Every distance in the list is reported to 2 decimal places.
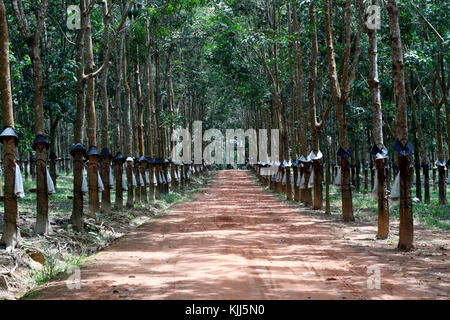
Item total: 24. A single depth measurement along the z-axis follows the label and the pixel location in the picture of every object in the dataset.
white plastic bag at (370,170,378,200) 13.74
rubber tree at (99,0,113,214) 17.00
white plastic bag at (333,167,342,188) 17.50
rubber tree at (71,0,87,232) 13.08
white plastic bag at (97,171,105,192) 16.08
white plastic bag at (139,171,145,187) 22.30
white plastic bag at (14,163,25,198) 9.92
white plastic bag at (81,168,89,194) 13.73
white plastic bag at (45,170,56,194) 11.92
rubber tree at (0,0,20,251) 9.76
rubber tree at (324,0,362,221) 16.05
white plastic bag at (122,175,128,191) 20.19
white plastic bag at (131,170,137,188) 20.83
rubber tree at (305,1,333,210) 19.69
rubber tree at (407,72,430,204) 22.50
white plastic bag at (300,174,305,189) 22.80
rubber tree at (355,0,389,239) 12.50
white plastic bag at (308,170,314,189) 20.50
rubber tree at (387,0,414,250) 10.72
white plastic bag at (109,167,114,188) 17.58
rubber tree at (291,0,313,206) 21.73
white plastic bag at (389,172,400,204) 11.62
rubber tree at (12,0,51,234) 11.64
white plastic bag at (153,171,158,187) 24.41
